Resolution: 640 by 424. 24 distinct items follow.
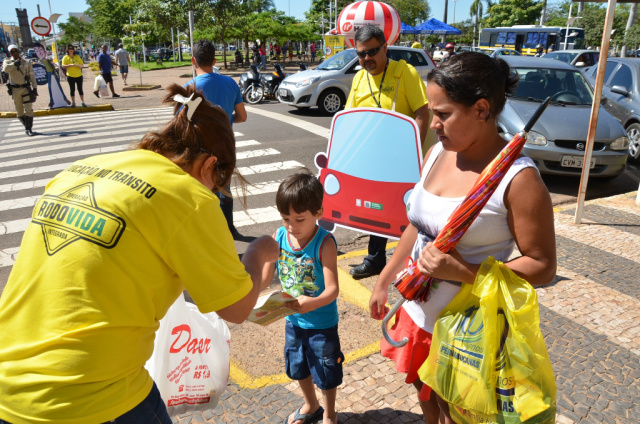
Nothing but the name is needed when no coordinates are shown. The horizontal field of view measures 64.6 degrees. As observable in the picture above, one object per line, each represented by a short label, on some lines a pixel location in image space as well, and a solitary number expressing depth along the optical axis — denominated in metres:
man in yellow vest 4.09
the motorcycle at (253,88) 15.45
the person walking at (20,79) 10.92
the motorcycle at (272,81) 15.95
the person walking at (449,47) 16.95
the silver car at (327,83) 12.75
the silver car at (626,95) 8.77
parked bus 33.53
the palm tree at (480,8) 74.12
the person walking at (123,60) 22.16
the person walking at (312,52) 40.19
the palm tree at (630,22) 30.49
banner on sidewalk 21.77
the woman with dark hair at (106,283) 1.27
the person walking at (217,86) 4.90
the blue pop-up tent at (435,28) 35.00
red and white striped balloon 7.79
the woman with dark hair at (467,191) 1.71
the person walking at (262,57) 28.27
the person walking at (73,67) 14.82
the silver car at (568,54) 16.91
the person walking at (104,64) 17.69
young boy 2.42
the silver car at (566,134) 7.06
